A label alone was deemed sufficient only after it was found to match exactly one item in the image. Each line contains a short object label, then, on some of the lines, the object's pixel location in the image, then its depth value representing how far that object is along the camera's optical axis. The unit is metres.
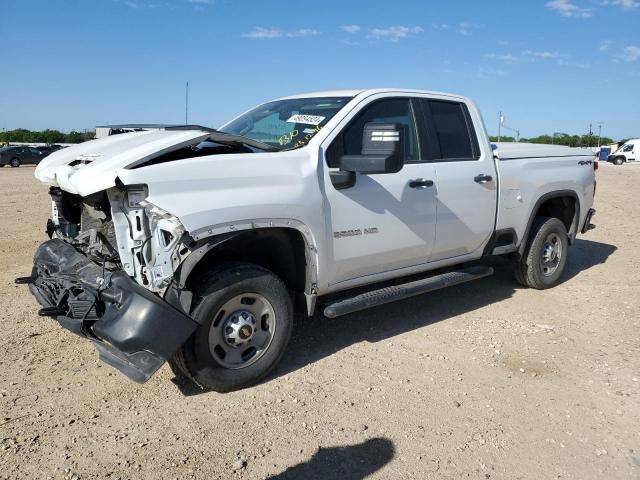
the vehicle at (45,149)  36.24
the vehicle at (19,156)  34.56
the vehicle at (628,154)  45.31
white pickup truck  3.38
